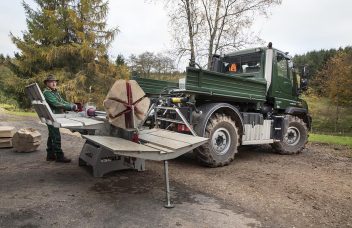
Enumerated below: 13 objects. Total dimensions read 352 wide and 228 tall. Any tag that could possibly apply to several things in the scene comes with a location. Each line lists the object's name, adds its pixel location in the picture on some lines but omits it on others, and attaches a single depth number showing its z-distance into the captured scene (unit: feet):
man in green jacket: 19.45
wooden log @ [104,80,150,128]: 14.16
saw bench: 12.79
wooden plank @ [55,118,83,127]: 14.33
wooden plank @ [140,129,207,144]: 14.16
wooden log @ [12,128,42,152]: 23.61
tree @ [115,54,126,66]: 94.27
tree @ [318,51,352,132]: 86.58
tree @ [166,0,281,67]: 56.90
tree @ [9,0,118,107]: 73.51
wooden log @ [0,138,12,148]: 25.08
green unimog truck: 20.63
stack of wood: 25.13
